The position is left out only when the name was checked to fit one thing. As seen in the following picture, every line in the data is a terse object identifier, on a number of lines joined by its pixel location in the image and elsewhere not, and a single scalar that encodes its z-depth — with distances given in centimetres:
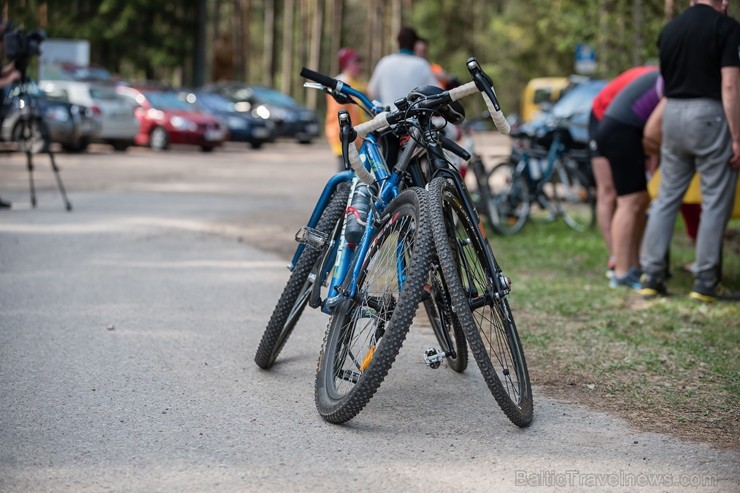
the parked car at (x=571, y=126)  1418
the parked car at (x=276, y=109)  3538
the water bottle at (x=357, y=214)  535
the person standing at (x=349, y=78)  1148
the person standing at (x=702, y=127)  781
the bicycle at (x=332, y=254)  537
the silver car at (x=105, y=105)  2678
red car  2908
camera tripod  1229
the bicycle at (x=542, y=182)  1346
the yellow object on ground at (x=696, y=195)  872
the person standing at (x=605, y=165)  913
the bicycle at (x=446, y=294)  475
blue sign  2729
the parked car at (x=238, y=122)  3272
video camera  1214
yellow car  3482
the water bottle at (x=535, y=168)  1401
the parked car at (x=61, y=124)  2348
